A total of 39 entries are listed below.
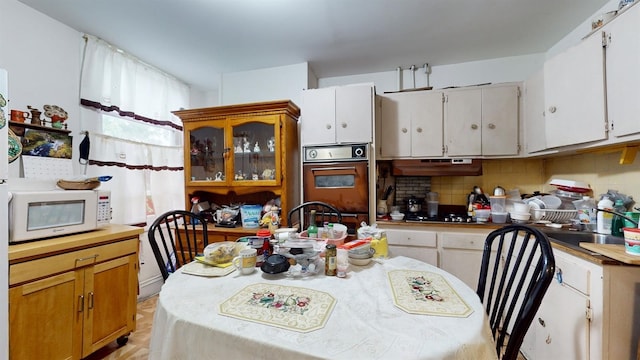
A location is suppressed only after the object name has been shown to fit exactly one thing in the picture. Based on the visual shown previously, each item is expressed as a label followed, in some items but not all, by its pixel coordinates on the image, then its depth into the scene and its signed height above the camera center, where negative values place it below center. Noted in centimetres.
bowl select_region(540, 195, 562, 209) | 200 -16
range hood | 229 +13
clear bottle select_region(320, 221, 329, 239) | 140 -29
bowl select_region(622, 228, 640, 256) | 107 -26
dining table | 64 -42
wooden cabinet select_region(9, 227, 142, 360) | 128 -70
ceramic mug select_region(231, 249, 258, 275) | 109 -36
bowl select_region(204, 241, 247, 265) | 119 -35
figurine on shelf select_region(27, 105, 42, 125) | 174 +47
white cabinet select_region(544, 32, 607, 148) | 141 +54
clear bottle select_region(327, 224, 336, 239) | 138 -29
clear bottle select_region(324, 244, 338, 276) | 108 -35
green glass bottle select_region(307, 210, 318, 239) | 139 -29
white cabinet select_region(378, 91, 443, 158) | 232 +54
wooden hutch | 230 +28
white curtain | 216 +50
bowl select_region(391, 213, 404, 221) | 225 -32
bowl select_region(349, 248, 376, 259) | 119 -35
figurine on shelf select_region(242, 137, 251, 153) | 249 +37
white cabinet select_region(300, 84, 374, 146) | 223 +61
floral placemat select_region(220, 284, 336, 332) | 75 -42
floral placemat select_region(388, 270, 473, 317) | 80 -41
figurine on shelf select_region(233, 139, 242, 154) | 248 +35
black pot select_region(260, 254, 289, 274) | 106 -36
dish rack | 189 -26
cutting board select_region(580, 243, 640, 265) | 104 -32
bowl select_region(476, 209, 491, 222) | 210 -29
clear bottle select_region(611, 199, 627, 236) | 151 -24
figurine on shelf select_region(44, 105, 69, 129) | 187 +52
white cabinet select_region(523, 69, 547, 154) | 192 +55
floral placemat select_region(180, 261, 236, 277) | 110 -40
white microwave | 136 -19
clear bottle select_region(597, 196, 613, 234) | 155 -23
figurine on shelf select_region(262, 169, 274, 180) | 238 +7
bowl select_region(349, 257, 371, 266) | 119 -38
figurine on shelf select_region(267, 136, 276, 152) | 239 +36
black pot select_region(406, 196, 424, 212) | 252 -23
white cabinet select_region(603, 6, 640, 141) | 120 +56
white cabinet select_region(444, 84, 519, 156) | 220 +55
